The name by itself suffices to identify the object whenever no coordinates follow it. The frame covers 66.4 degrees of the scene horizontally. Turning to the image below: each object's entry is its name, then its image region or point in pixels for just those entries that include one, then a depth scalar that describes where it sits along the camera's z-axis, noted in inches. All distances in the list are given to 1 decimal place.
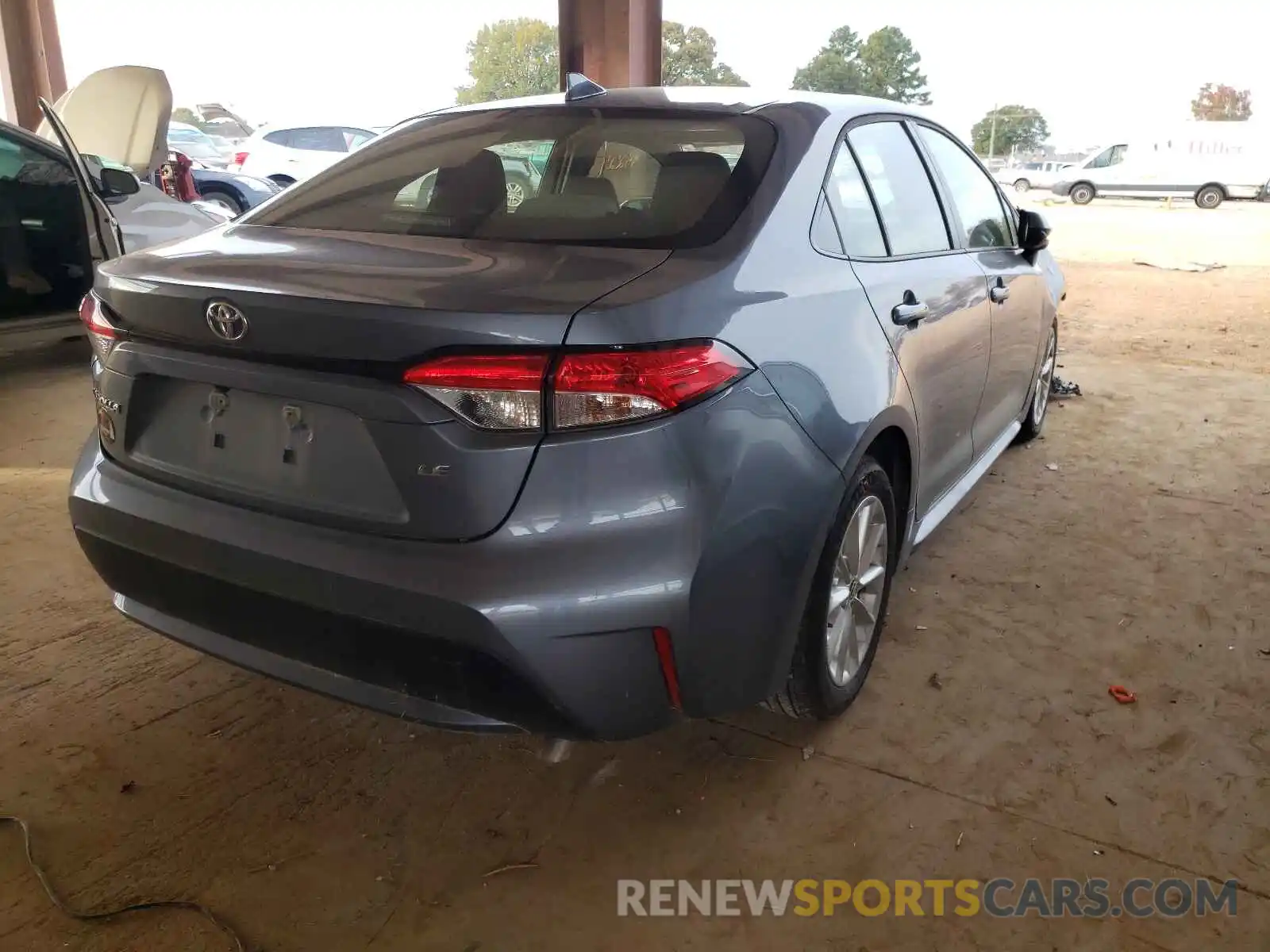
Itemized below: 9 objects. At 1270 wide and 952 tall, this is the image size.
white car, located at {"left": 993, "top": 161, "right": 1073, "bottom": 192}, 1187.9
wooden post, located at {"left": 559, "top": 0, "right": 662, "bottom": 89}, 277.3
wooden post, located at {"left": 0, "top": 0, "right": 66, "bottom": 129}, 421.7
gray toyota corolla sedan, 58.7
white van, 897.5
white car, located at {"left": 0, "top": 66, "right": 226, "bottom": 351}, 187.9
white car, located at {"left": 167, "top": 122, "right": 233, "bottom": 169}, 630.5
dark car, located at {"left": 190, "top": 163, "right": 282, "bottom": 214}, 417.1
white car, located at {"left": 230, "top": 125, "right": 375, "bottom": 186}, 561.9
